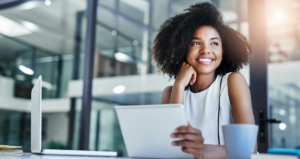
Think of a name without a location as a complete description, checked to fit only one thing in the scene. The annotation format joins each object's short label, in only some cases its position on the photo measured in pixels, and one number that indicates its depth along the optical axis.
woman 1.50
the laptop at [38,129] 1.14
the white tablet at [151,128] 0.88
